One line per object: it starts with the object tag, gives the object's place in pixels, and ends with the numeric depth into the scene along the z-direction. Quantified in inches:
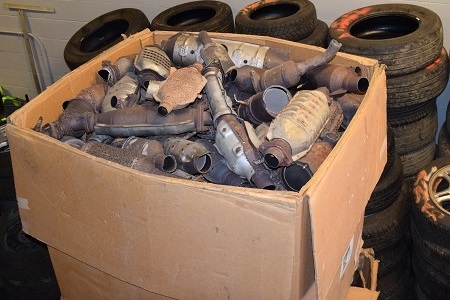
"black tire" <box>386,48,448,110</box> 95.7
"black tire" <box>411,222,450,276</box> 84.3
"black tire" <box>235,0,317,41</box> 100.4
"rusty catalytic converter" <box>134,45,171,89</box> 70.9
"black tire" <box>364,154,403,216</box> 95.4
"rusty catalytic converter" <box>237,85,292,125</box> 62.6
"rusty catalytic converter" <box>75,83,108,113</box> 71.7
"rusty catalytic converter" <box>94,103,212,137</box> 63.6
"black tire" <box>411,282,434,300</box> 92.8
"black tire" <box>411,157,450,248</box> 82.4
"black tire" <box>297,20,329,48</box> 102.9
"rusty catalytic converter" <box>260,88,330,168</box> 55.2
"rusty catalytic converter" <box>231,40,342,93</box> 65.1
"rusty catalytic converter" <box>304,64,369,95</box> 65.1
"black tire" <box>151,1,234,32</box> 107.3
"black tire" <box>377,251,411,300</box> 101.9
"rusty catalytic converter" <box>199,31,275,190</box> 58.4
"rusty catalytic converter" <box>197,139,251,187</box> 60.4
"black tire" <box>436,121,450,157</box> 101.0
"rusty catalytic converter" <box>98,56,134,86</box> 73.2
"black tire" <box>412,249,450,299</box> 86.7
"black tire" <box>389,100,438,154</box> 102.2
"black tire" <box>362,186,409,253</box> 96.3
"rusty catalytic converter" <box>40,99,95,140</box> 66.4
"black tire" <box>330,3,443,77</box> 92.4
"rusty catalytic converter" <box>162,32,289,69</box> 71.8
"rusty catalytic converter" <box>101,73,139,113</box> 69.1
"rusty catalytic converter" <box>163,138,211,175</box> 59.7
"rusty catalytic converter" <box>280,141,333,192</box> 55.8
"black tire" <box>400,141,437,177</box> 105.7
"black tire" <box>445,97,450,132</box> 100.7
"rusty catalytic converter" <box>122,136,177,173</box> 60.1
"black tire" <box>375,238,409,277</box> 99.4
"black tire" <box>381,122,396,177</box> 94.0
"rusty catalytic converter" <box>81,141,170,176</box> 58.4
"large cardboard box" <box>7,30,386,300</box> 48.4
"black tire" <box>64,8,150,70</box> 114.4
